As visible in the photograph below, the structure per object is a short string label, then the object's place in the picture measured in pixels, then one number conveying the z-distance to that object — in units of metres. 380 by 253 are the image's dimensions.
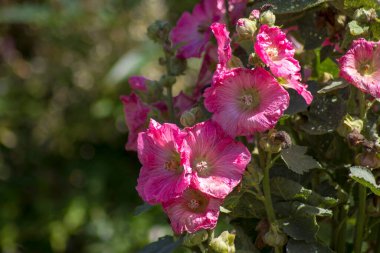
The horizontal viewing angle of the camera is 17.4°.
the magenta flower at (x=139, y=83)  1.56
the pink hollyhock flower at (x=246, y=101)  1.33
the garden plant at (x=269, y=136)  1.33
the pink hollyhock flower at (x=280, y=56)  1.32
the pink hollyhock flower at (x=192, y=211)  1.32
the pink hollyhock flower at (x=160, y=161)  1.33
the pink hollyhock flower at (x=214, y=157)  1.33
